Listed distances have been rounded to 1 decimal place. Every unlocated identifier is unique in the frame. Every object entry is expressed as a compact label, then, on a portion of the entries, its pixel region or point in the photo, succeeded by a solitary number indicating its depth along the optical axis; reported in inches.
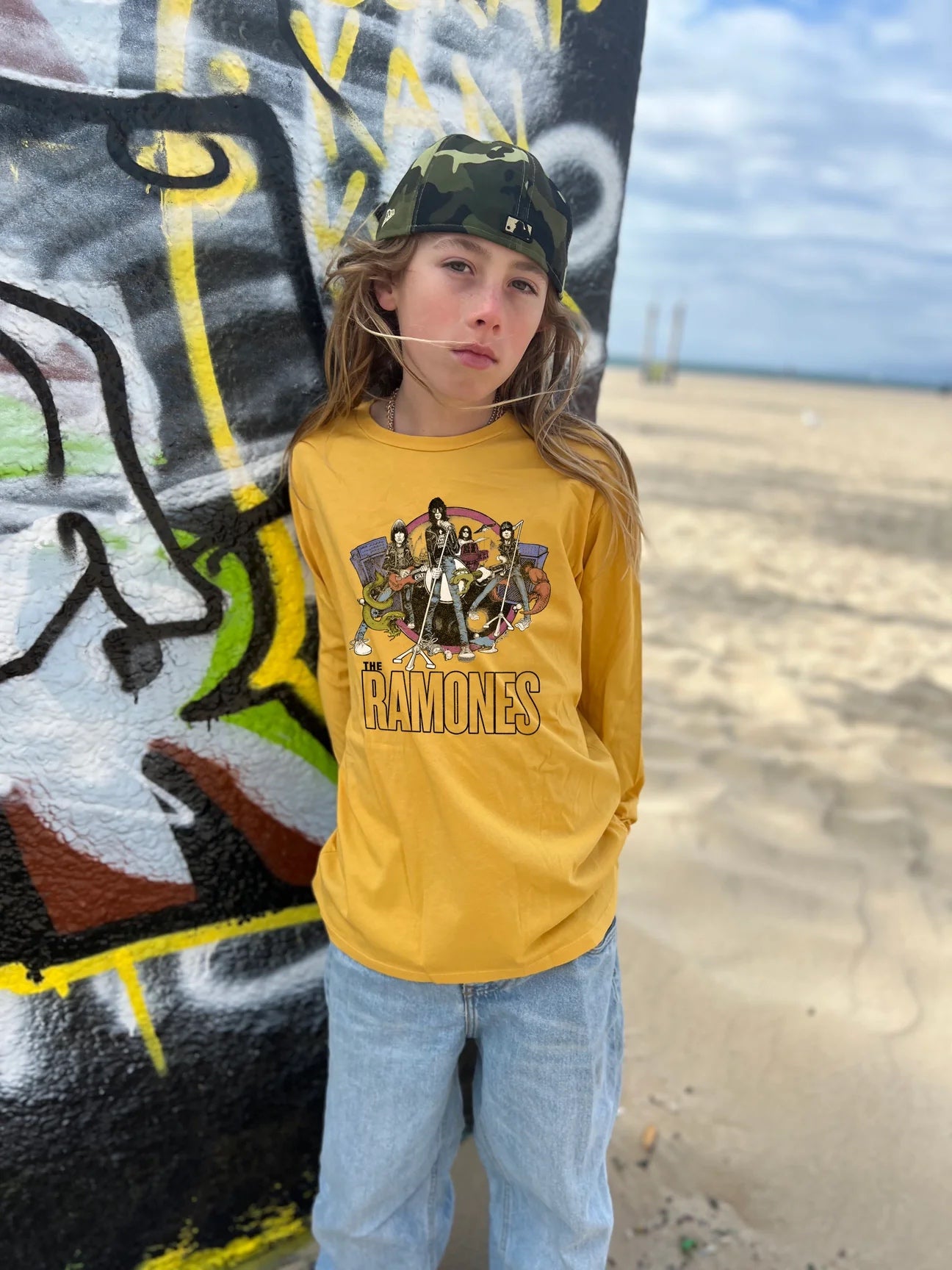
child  50.1
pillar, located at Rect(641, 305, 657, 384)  1413.6
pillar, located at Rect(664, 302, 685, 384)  1391.5
